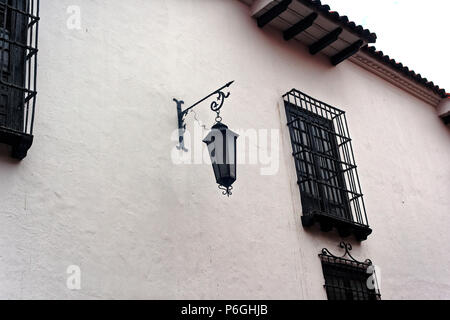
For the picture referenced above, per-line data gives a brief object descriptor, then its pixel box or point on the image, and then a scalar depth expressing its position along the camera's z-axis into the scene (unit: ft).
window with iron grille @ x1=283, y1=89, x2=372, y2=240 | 23.36
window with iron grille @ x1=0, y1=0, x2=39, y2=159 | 15.52
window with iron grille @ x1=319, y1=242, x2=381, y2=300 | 22.29
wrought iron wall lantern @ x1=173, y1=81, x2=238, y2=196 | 17.43
